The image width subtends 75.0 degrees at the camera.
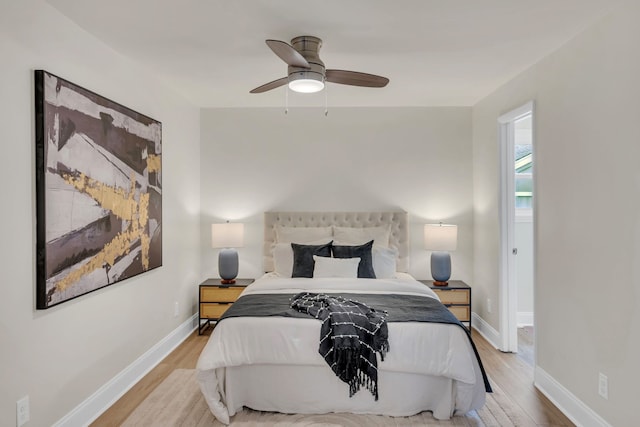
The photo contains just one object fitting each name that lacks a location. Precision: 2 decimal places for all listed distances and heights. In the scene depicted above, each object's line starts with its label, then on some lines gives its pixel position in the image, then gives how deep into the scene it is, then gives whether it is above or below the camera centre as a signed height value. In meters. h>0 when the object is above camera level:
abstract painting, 2.29 +0.15
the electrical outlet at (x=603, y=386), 2.44 -1.04
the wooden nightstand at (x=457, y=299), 4.42 -0.94
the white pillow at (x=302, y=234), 4.71 -0.25
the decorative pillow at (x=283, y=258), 4.43 -0.49
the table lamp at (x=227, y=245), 4.59 -0.36
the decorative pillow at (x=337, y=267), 4.03 -0.54
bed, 2.71 -1.06
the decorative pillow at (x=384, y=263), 4.29 -0.53
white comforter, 2.70 -0.92
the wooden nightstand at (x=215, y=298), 4.52 -0.93
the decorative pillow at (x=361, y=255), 4.12 -0.44
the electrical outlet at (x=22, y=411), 2.13 -1.02
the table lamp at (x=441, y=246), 4.49 -0.38
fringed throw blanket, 2.69 -0.88
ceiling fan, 2.60 +0.94
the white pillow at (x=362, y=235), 4.59 -0.26
